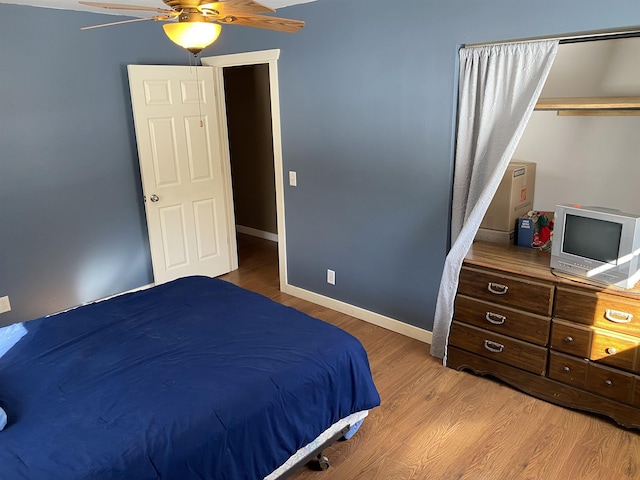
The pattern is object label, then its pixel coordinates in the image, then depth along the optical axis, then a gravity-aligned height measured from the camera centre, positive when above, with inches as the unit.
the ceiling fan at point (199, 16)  67.2 +15.7
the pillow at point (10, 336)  90.6 -38.6
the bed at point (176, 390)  65.6 -40.1
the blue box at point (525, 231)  118.8 -27.3
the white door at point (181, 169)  159.2 -14.5
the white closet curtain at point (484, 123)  104.3 -1.2
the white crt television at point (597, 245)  94.7 -25.7
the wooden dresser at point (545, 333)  97.3 -45.6
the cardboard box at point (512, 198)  118.6 -19.5
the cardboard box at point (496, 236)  123.0 -29.3
